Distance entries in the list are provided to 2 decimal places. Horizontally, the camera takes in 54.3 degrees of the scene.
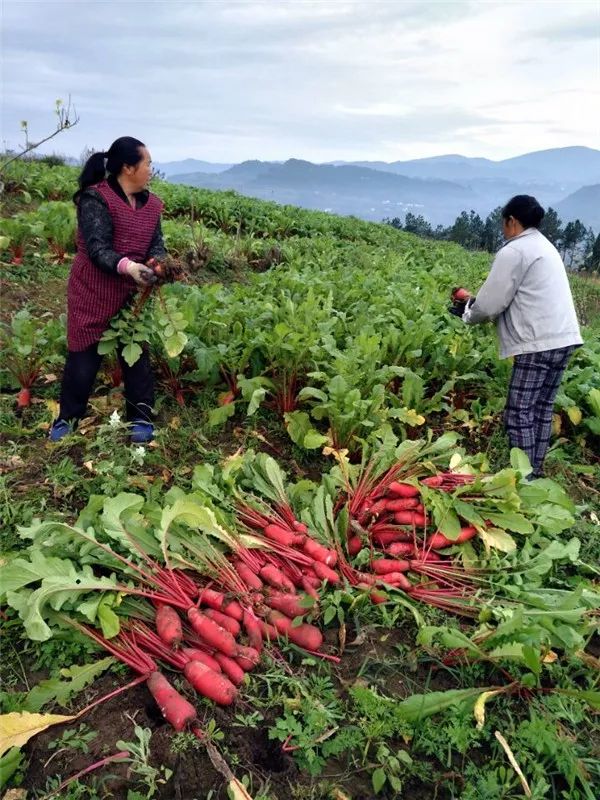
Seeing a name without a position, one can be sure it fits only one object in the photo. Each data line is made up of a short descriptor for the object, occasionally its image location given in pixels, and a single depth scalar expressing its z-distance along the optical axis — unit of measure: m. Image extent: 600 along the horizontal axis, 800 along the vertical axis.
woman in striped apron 3.54
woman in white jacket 3.90
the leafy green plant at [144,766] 1.97
